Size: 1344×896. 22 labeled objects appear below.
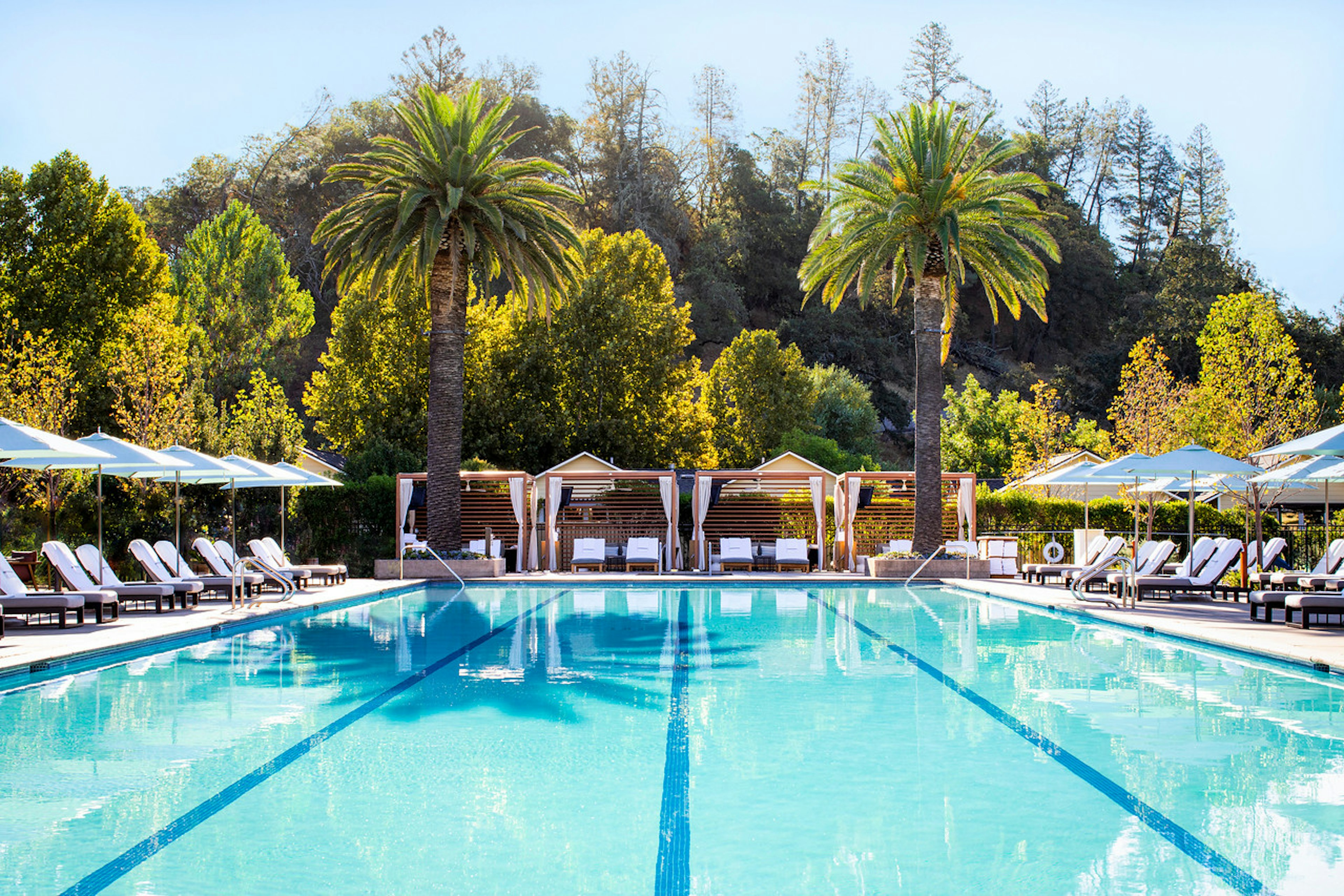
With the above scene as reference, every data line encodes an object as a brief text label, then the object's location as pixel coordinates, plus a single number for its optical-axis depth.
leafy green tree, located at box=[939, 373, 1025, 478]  40.28
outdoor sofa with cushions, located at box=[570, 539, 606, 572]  23.83
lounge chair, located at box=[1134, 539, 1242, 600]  16.02
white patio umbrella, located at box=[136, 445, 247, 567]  15.43
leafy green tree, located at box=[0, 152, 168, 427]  28.98
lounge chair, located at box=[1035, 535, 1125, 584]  18.72
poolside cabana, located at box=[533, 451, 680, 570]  24.58
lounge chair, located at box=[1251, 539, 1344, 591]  14.50
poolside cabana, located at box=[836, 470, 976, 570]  24.55
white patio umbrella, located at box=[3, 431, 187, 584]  13.48
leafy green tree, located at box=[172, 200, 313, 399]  38.41
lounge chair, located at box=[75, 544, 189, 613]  14.23
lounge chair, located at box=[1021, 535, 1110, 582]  19.58
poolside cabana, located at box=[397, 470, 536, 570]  24.00
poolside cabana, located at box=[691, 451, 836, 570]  25.81
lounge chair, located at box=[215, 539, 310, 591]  16.17
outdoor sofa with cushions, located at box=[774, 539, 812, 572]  23.86
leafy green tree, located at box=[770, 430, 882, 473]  35.12
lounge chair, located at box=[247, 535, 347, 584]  17.73
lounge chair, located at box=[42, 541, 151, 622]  12.93
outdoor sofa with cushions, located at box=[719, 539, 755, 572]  23.70
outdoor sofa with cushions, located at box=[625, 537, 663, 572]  24.14
